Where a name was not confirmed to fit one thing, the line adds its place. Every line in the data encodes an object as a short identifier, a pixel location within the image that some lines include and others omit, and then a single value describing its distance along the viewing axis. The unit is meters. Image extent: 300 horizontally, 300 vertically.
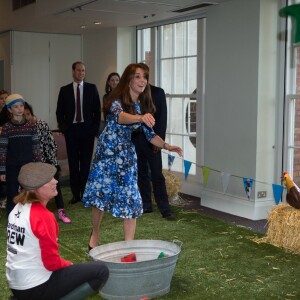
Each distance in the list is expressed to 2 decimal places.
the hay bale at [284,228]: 4.66
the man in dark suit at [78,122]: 6.56
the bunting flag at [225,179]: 5.92
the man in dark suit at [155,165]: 5.75
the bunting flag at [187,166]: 6.23
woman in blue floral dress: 4.03
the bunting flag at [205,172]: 5.98
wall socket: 5.94
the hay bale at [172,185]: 6.77
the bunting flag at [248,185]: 5.66
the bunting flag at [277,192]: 5.25
